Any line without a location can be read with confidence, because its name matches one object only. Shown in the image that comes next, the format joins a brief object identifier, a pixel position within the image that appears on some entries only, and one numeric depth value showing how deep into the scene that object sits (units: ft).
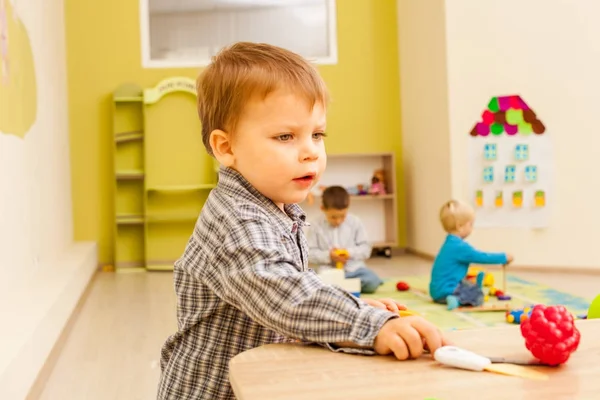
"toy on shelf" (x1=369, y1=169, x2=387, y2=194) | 19.19
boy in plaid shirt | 2.91
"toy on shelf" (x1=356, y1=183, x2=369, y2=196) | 19.39
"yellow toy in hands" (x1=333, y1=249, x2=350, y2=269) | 14.17
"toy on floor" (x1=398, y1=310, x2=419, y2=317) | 3.25
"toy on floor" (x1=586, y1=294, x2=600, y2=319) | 5.11
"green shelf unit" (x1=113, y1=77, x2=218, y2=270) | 18.42
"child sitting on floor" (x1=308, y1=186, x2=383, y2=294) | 14.28
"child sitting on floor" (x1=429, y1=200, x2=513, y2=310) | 12.07
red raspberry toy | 2.42
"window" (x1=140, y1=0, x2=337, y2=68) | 19.22
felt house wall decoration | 15.81
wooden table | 2.12
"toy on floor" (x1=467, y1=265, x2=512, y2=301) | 12.54
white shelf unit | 19.53
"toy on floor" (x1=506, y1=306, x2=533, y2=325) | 10.39
